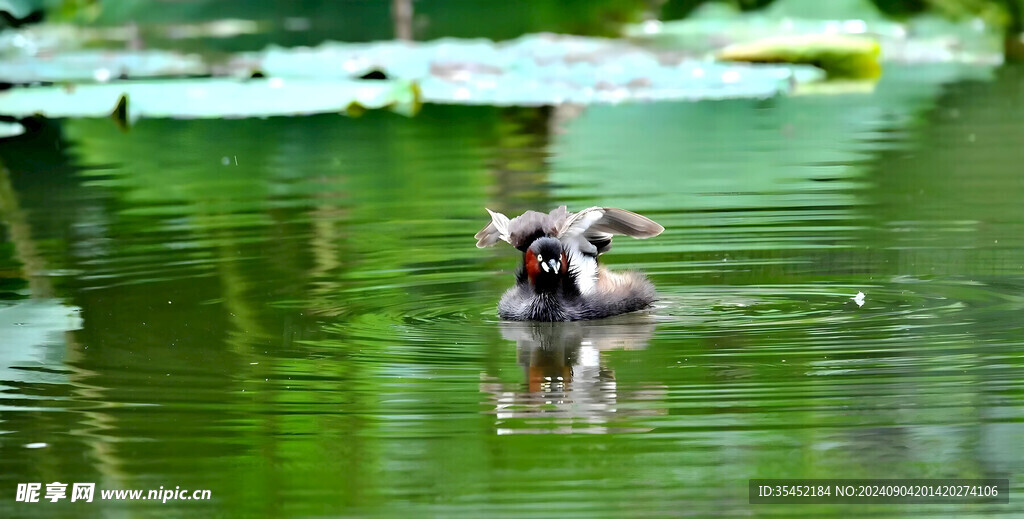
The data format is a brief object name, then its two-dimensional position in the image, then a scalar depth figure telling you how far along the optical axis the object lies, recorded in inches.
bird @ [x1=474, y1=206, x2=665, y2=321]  576.7
